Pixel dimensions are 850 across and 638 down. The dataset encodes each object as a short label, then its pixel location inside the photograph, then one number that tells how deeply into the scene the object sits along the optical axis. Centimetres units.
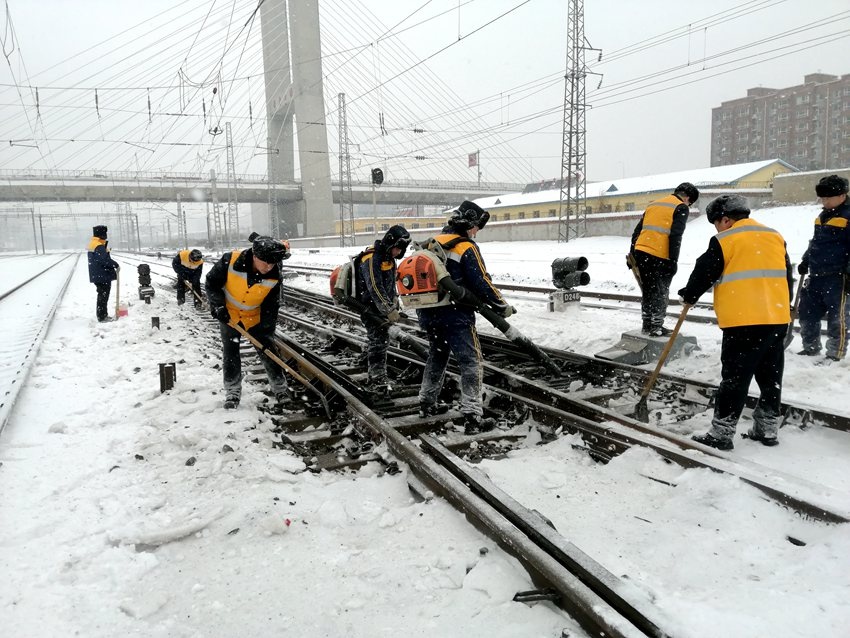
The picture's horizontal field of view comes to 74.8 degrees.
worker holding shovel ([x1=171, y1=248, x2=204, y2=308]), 1331
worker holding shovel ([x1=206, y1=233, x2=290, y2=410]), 530
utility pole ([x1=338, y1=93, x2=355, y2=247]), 3669
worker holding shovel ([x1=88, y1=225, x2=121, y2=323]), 1135
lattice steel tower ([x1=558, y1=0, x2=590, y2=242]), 2953
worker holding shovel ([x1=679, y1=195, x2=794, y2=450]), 394
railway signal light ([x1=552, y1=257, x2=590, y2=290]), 962
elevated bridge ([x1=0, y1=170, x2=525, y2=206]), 6475
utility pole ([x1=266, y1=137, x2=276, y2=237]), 3938
